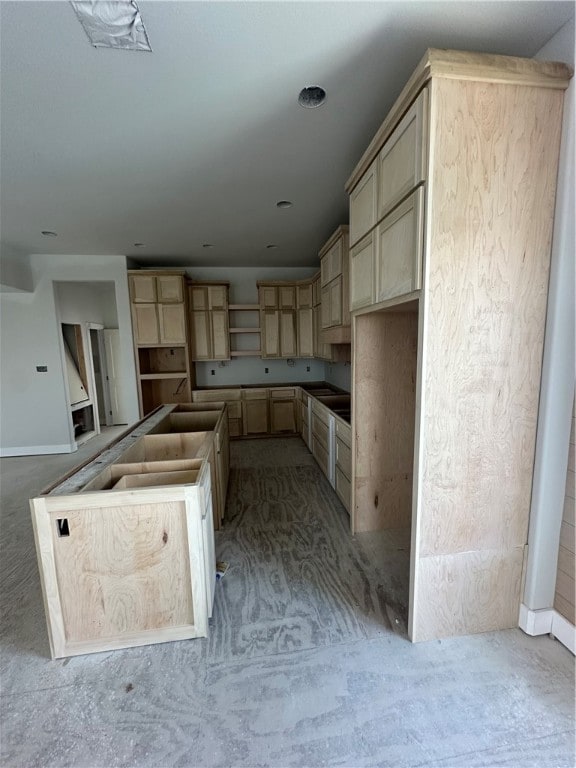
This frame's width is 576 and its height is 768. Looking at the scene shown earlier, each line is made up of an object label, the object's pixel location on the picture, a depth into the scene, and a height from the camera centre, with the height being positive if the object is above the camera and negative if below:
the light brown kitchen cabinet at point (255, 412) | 5.19 -1.00
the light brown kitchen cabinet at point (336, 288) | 2.91 +0.58
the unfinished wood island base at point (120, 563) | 1.55 -1.04
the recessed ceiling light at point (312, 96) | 1.65 +1.29
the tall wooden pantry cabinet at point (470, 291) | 1.34 +0.24
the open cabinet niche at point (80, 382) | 5.47 -0.51
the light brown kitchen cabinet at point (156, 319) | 4.66 +0.45
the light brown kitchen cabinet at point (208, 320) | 5.11 +0.47
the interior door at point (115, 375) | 6.48 -0.48
